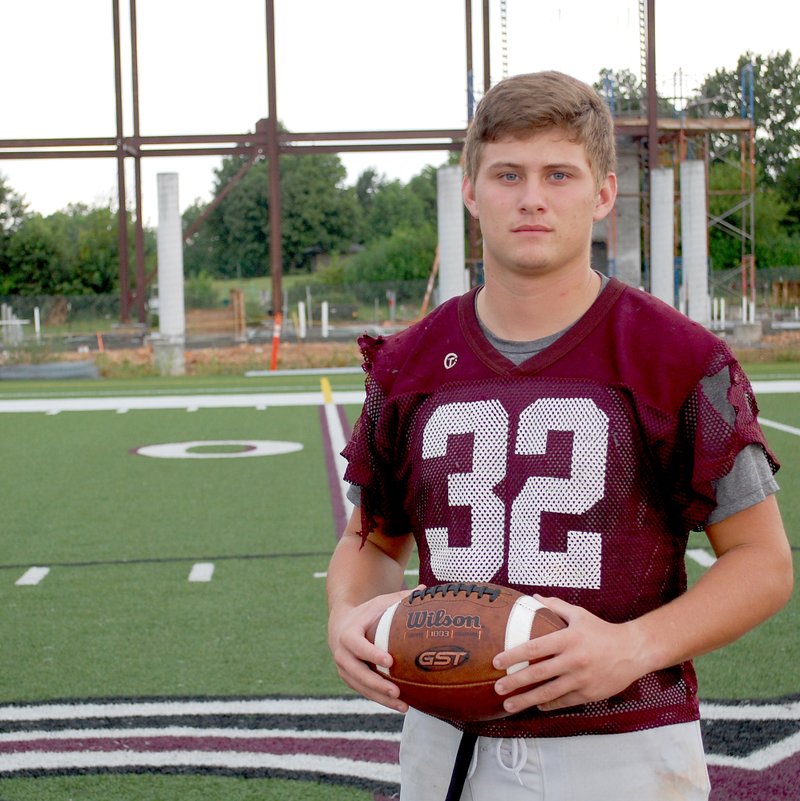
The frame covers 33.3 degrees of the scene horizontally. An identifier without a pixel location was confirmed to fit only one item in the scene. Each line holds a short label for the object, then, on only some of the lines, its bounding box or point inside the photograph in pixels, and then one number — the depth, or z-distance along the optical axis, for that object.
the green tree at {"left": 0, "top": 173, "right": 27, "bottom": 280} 62.25
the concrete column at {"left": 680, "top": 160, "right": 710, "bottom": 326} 27.97
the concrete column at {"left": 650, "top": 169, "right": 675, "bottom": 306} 28.58
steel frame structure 29.70
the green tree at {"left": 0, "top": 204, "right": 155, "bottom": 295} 59.72
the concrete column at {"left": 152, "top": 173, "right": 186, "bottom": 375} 26.51
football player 2.16
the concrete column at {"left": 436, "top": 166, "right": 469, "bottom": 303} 28.52
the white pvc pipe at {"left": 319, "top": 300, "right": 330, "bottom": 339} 31.73
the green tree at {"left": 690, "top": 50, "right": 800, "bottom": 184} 78.88
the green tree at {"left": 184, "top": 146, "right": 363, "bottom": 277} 81.69
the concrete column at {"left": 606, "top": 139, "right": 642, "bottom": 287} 34.38
